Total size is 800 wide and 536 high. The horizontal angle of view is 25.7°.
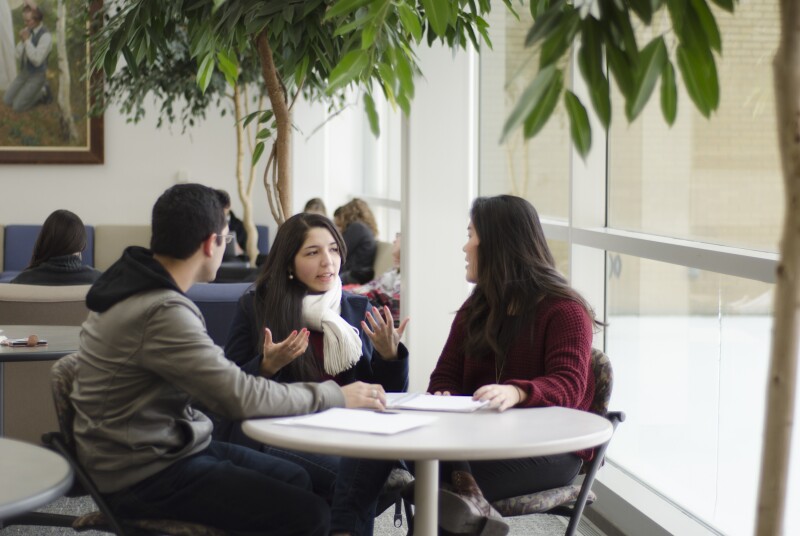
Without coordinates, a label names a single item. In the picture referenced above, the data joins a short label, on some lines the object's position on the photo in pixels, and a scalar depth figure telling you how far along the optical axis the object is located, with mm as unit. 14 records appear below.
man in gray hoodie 3686
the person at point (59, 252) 8261
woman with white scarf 4946
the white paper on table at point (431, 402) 3999
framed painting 16439
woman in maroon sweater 4353
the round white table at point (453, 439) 3259
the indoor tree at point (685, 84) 1864
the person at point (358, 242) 13947
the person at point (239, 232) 15729
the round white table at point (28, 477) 2739
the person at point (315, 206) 14092
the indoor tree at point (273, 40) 3888
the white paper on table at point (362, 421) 3535
